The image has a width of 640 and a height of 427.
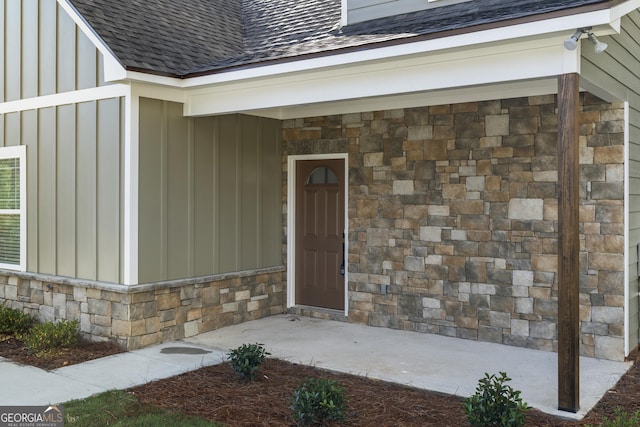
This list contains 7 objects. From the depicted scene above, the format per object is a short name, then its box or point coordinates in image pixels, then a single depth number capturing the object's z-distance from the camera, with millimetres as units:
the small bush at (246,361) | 5336
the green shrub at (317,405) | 4219
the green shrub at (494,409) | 4020
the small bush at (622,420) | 4125
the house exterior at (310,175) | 6090
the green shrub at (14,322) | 7293
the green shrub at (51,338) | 6426
